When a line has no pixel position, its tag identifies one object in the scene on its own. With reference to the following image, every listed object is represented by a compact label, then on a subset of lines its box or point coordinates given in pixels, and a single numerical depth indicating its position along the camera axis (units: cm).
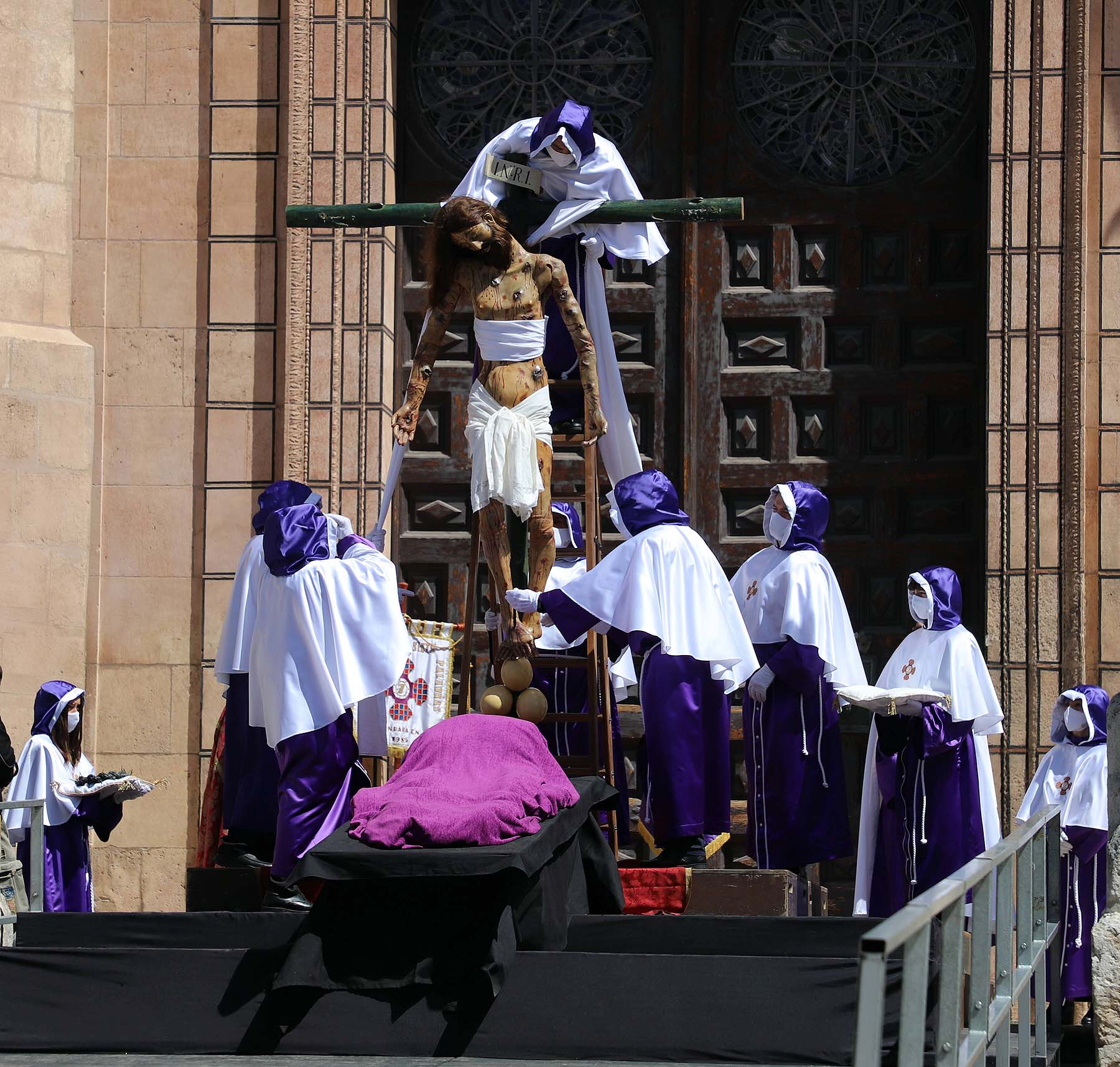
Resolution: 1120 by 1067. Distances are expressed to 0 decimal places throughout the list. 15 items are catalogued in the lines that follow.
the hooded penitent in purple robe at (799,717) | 1689
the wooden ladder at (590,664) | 1661
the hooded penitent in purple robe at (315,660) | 1545
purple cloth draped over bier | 1309
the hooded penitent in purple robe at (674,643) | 1583
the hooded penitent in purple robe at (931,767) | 1734
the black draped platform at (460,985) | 1257
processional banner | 1830
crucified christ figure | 1652
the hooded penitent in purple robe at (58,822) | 1855
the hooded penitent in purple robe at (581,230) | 1708
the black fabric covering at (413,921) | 1269
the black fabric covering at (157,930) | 1410
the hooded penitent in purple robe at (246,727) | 1656
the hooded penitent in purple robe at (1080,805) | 1773
